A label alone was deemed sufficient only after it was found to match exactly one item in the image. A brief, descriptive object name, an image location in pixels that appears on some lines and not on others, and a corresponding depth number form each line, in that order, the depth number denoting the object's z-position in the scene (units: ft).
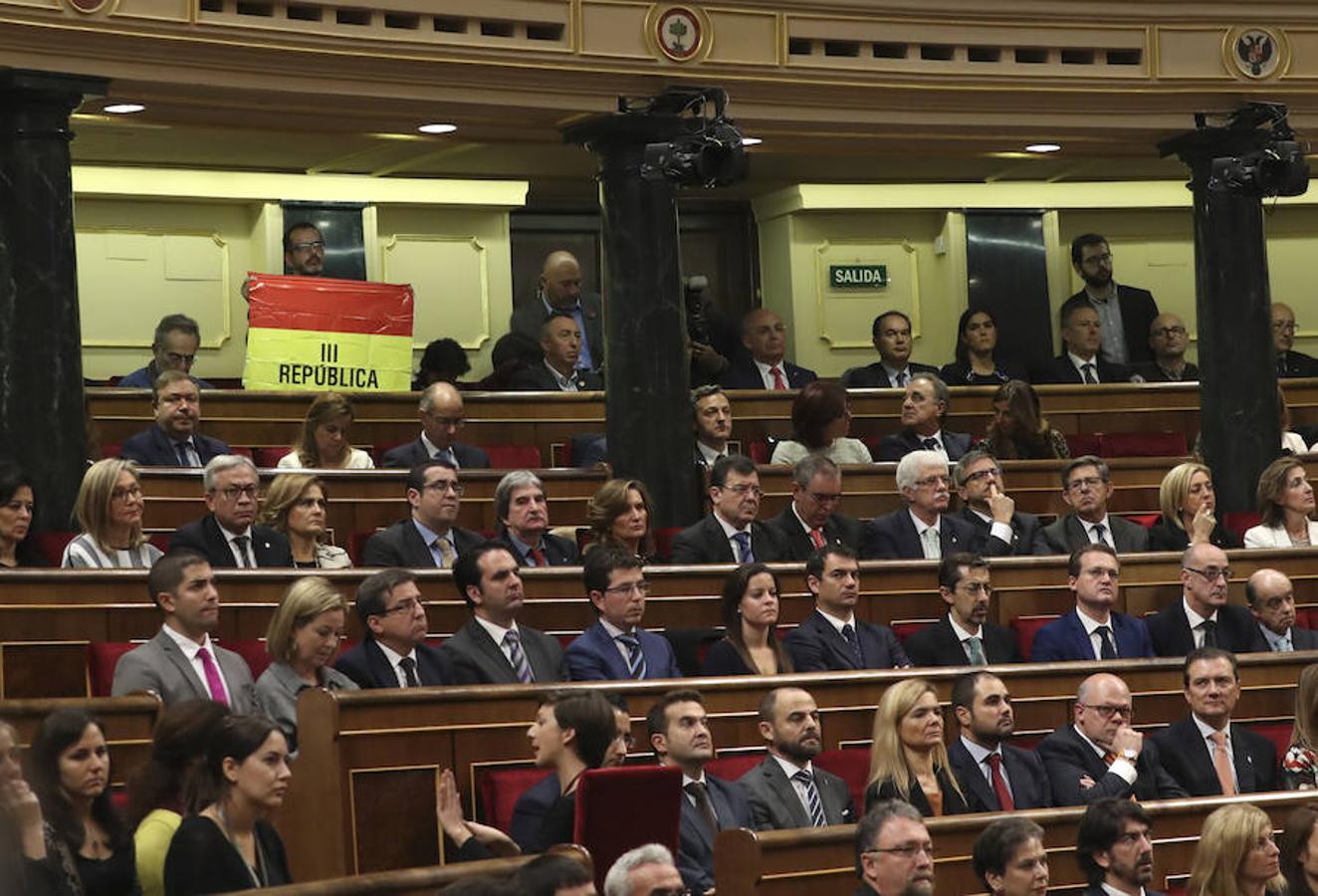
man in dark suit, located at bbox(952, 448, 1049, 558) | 39.32
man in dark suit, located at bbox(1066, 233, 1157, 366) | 56.49
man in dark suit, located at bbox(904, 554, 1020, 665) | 34.68
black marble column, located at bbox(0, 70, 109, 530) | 37.32
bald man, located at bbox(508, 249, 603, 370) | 49.70
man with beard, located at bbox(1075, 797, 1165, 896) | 26.61
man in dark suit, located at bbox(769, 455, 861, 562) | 38.09
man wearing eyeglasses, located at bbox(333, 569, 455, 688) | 28.86
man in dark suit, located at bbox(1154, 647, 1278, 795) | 32.14
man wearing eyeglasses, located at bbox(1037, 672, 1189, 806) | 30.35
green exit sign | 60.59
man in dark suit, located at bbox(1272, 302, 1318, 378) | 54.13
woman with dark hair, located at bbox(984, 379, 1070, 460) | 44.86
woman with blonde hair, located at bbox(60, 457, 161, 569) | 31.58
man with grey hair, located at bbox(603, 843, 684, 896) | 19.86
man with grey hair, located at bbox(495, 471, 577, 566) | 35.17
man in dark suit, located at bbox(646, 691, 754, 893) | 26.66
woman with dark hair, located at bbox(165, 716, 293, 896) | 21.70
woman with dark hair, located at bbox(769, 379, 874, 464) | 43.06
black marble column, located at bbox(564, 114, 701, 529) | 43.45
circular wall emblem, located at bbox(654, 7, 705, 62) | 44.78
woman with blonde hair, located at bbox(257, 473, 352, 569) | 33.76
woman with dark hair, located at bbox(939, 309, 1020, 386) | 52.65
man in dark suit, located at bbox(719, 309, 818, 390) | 50.34
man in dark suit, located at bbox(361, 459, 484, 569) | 34.73
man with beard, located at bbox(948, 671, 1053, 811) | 29.76
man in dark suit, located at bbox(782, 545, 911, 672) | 33.47
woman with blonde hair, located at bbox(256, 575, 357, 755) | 27.22
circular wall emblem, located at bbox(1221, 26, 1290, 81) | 49.55
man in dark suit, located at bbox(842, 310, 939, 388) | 50.83
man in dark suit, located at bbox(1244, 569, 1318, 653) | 36.55
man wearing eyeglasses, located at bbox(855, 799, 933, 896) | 24.12
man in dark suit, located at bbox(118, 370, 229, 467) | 37.91
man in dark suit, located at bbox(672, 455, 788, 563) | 37.40
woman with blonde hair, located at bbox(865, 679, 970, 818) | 28.30
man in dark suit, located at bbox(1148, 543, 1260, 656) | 36.24
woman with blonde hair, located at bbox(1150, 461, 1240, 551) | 40.88
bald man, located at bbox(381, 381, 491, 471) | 40.52
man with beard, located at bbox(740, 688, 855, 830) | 28.14
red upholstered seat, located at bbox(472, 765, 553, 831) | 26.89
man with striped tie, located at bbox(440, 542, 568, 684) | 30.17
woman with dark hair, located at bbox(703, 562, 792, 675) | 32.14
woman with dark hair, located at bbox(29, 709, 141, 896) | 20.70
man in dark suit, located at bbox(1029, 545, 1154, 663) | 35.40
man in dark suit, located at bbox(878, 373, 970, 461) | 44.14
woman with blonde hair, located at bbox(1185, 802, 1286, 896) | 26.84
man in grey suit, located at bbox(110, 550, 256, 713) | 27.48
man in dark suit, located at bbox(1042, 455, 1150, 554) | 39.83
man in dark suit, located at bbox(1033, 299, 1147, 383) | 53.98
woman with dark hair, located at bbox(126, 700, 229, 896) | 21.89
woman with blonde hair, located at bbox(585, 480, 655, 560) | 35.55
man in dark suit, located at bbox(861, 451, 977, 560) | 38.68
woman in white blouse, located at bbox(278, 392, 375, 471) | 39.22
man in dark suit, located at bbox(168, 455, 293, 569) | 32.83
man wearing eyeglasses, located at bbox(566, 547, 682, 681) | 31.09
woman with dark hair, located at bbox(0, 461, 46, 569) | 31.48
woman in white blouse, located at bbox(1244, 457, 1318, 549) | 41.27
